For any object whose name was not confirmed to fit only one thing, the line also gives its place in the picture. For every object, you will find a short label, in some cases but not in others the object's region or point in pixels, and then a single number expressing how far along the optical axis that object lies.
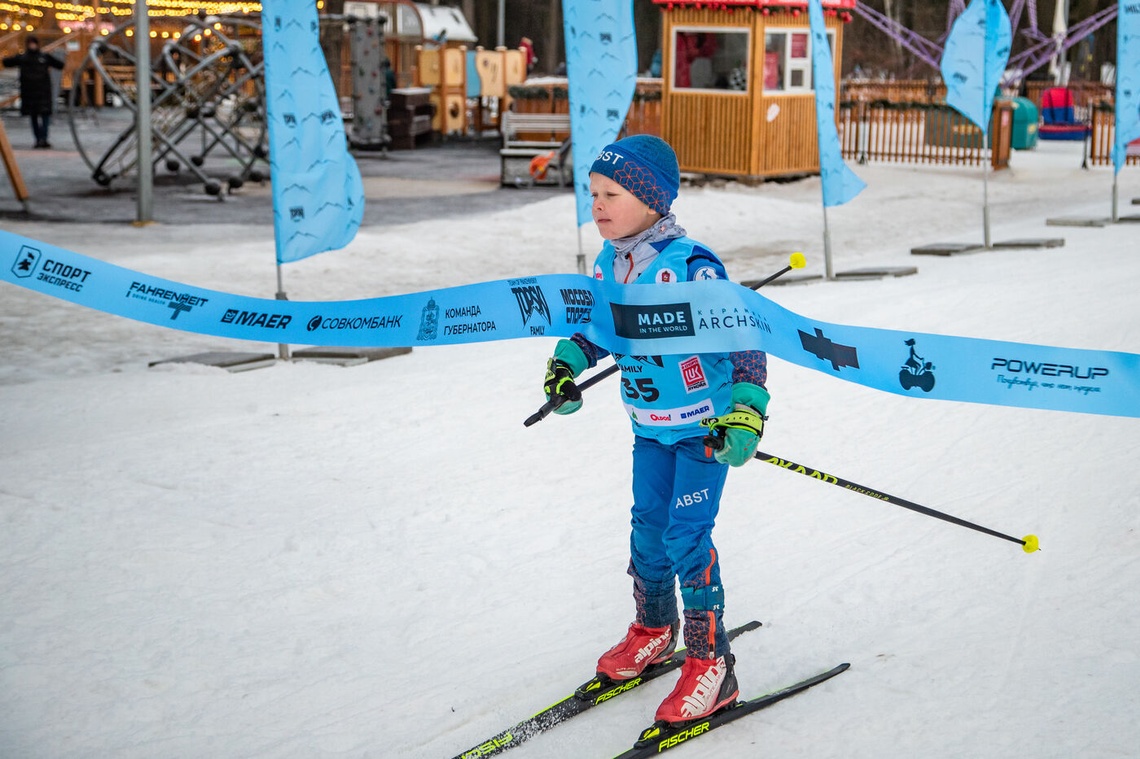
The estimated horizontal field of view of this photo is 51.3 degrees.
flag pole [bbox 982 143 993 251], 12.98
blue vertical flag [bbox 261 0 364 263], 7.73
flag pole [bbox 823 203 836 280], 11.34
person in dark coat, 22.95
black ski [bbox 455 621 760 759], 3.47
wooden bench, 20.20
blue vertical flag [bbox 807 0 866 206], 10.82
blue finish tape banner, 3.39
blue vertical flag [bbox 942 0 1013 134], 12.55
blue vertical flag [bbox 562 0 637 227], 10.06
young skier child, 3.47
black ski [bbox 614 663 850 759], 3.42
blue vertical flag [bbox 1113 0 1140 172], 13.02
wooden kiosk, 19.28
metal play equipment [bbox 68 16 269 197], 16.91
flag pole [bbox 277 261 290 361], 8.59
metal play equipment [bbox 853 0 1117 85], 30.61
